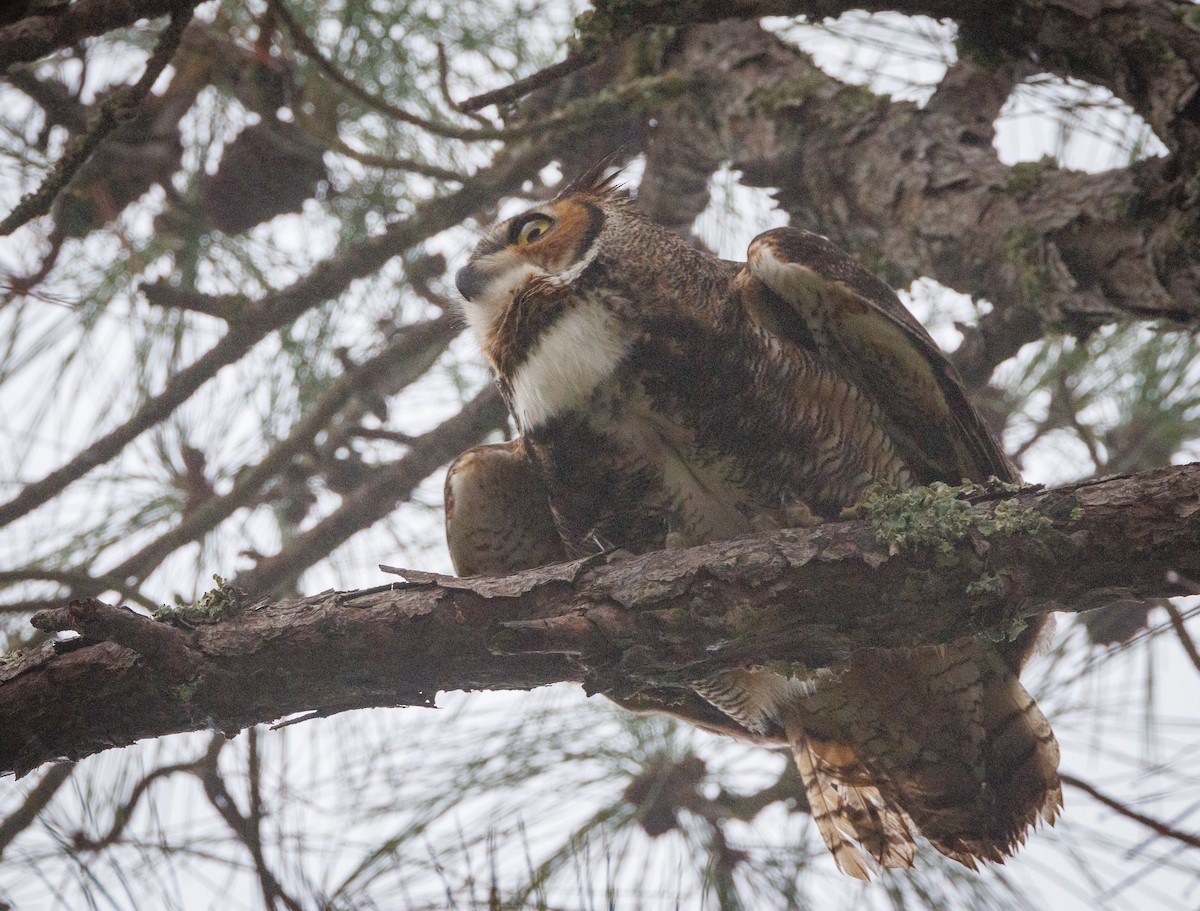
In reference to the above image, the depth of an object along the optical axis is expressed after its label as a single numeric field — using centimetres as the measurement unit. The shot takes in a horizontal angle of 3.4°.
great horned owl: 1152
